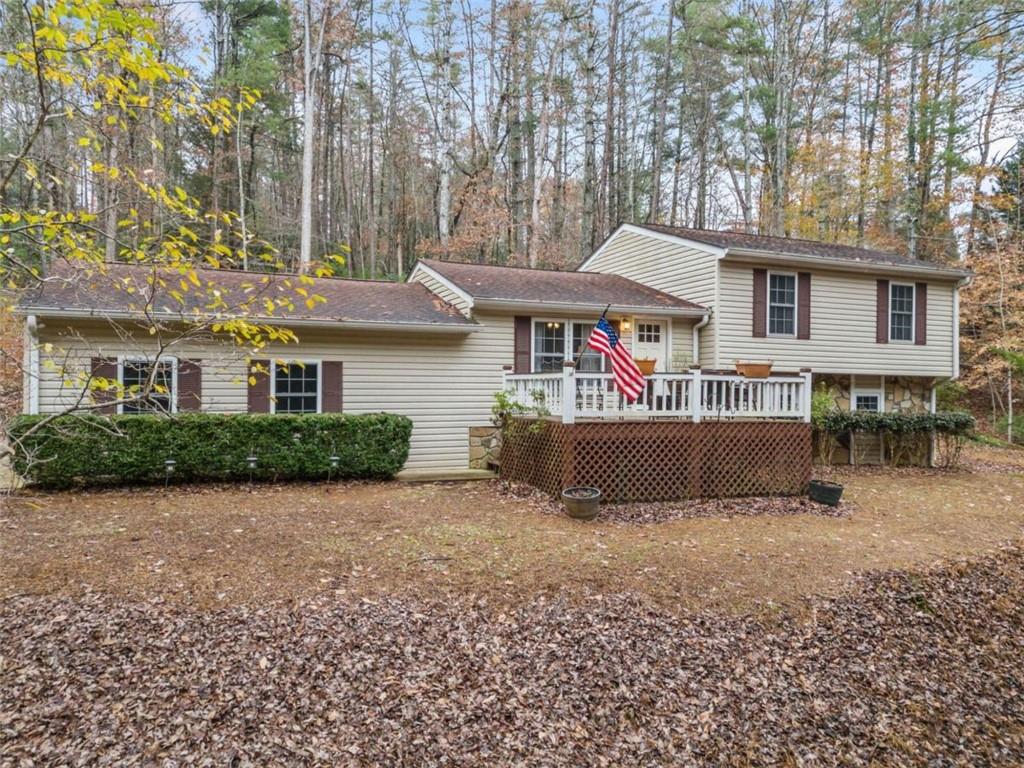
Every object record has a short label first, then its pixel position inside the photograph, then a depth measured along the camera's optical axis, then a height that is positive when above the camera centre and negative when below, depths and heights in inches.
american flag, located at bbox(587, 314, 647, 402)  280.1 +8.9
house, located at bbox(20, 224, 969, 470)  323.6 +32.4
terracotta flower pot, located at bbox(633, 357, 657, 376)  335.3 +9.6
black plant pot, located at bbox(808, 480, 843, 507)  316.8 -60.4
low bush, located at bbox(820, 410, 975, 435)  442.9 -30.1
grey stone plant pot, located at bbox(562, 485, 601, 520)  272.5 -58.4
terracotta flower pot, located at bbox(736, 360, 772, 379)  345.4 +8.0
